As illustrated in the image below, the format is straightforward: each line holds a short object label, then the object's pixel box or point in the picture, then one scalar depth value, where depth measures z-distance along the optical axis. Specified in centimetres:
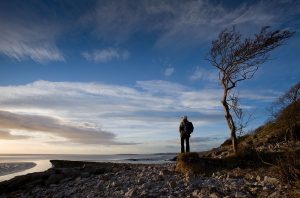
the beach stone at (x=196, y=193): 546
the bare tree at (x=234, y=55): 1075
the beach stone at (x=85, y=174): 972
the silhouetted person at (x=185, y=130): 1184
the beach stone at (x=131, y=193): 601
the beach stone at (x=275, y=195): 493
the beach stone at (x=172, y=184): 630
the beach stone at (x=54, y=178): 963
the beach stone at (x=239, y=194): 512
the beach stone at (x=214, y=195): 521
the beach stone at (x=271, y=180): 584
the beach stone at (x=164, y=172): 790
